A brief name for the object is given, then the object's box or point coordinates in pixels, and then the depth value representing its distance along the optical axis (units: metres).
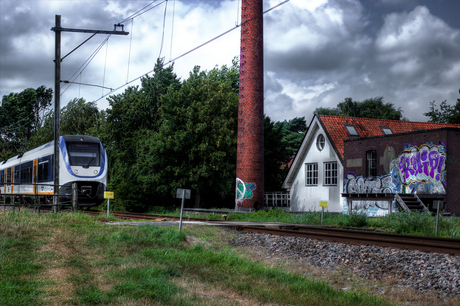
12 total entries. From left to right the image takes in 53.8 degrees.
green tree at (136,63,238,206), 32.66
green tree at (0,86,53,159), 73.75
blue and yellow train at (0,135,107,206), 22.48
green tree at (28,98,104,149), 54.81
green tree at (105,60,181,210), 40.19
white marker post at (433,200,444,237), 13.88
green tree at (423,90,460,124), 45.19
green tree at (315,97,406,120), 61.06
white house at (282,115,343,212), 30.62
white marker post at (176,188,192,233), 13.98
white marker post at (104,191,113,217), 20.00
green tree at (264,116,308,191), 38.72
